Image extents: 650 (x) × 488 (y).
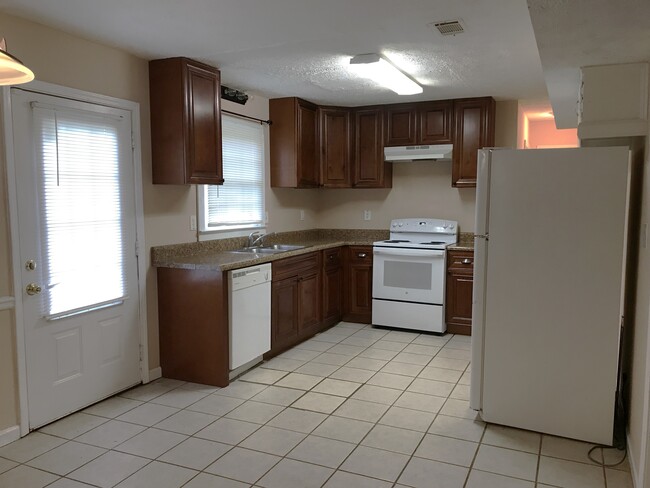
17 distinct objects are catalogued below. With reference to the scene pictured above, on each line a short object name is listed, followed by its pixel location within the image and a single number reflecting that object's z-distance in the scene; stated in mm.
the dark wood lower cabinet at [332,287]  5359
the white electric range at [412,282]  5199
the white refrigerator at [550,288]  2824
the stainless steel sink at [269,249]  4840
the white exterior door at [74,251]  2992
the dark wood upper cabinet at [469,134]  5211
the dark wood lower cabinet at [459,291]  5191
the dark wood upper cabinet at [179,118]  3717
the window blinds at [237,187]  4543
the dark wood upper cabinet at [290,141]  5281
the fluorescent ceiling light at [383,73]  3584
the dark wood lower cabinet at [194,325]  3709
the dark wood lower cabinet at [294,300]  4445
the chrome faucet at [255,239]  4992
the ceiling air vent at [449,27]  2951
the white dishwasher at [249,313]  3789
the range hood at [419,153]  5344
